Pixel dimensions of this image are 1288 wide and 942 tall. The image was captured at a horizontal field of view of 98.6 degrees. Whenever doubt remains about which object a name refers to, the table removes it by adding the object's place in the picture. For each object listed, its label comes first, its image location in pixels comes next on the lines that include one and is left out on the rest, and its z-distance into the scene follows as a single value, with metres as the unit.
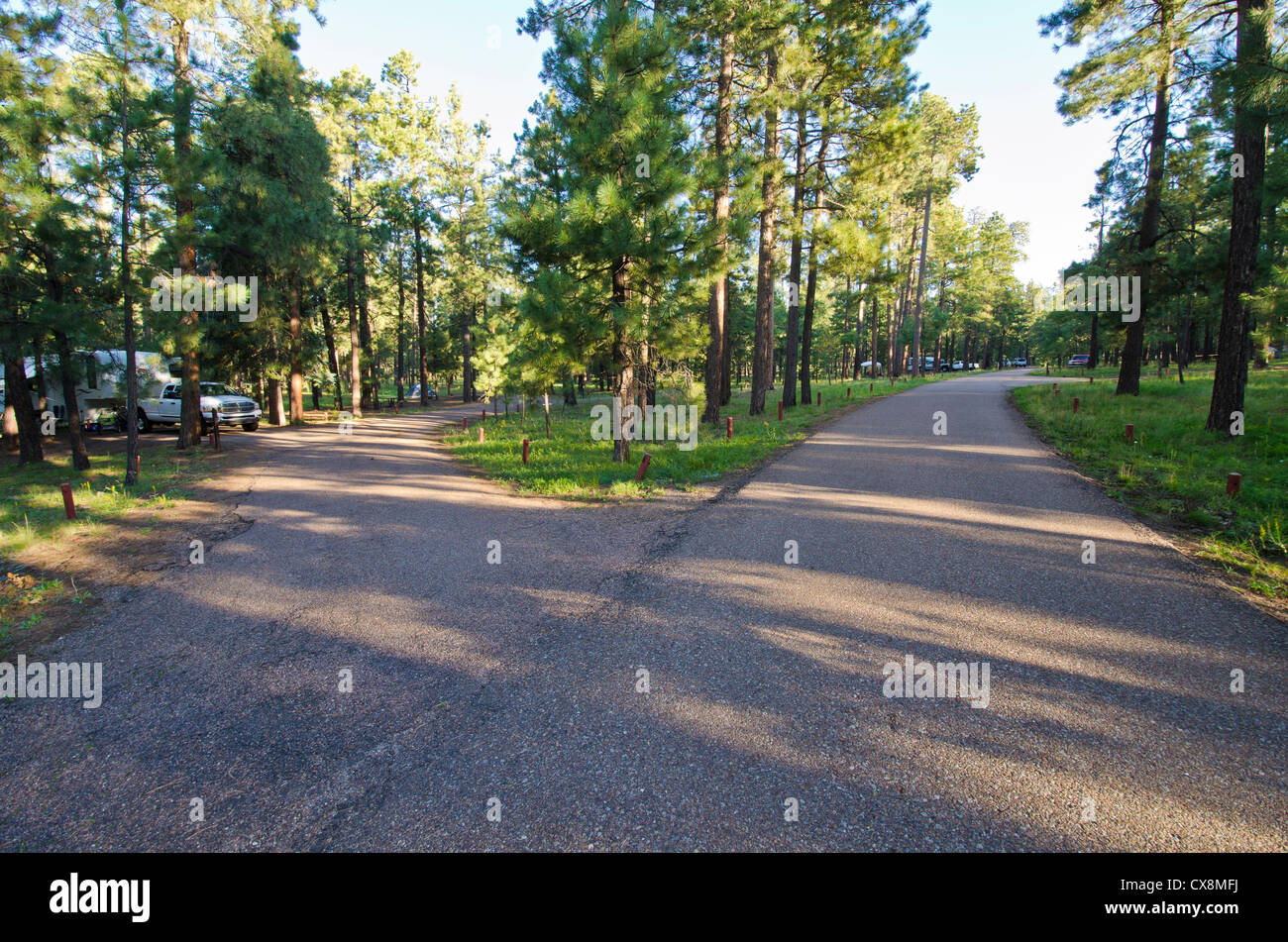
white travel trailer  23.12
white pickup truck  23.05
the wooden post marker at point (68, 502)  8.97
